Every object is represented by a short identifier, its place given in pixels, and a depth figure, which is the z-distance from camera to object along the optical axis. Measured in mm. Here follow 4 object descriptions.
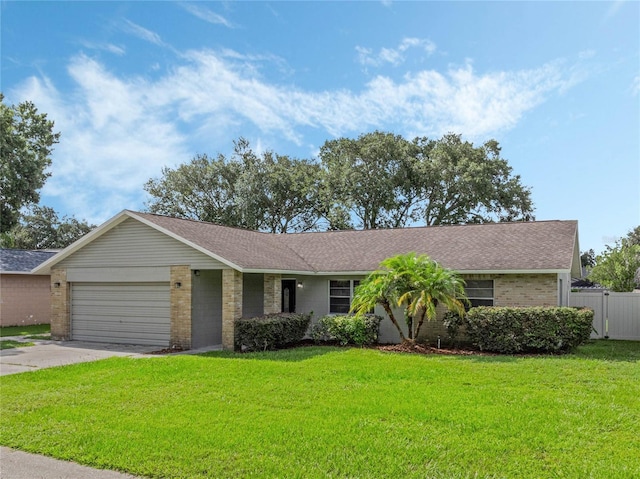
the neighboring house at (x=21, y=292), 23266
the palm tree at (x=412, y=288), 13141
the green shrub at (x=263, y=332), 13578
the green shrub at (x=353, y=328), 14398
